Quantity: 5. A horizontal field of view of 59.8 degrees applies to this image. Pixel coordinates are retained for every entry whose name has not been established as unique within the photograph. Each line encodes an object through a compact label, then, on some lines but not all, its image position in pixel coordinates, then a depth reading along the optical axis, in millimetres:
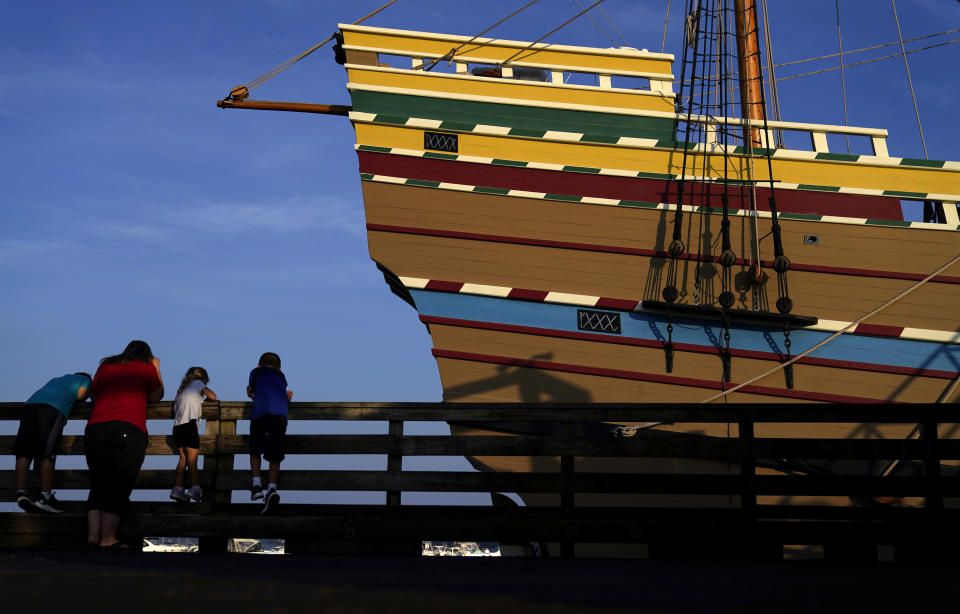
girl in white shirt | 7023
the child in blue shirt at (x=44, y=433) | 6812
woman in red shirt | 6152
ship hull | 12734
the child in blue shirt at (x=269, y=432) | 6961
